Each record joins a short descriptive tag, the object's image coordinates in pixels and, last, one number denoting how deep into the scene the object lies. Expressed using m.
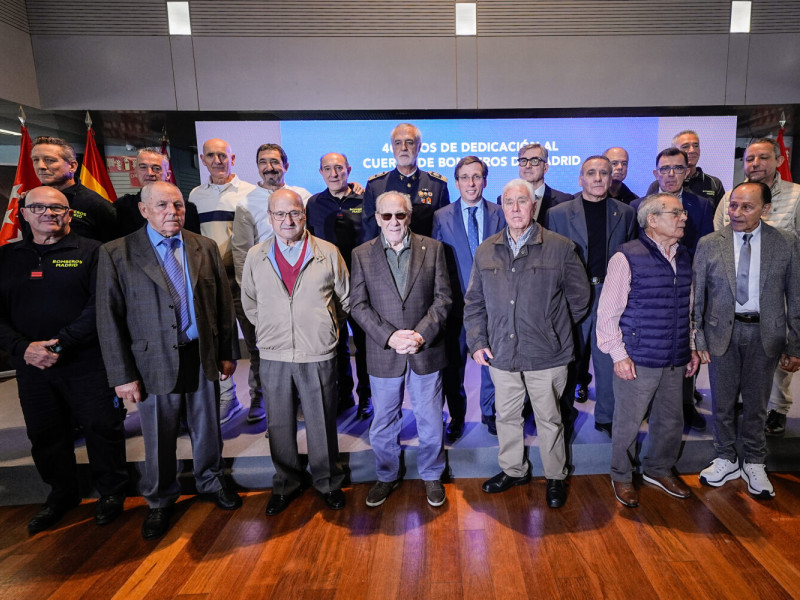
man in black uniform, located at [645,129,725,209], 3.38
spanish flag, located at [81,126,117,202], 4.61
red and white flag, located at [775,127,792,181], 4.63
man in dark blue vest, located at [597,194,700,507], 2.31
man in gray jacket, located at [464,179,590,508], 2.33
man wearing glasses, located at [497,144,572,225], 3.02
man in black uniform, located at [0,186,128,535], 2.31
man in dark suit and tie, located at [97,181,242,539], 2.23
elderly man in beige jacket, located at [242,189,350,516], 2.36
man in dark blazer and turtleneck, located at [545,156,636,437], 2.77
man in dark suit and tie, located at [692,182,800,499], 2.39
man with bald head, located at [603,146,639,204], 3.34
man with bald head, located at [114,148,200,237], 2.93
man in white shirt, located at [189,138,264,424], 3.18
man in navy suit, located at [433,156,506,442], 2.77
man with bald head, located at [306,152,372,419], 3.16
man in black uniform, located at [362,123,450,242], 2.96
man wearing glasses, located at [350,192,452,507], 2.38
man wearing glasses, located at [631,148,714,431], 3.01
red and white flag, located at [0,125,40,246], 4.13
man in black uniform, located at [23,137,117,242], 2.54
